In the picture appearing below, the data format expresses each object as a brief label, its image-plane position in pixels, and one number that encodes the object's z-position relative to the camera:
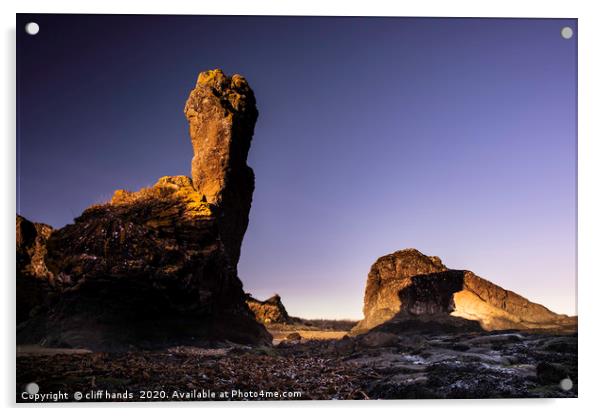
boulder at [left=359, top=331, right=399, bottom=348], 13.30
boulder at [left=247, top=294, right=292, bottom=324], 20.47
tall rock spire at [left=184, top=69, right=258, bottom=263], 16.20
